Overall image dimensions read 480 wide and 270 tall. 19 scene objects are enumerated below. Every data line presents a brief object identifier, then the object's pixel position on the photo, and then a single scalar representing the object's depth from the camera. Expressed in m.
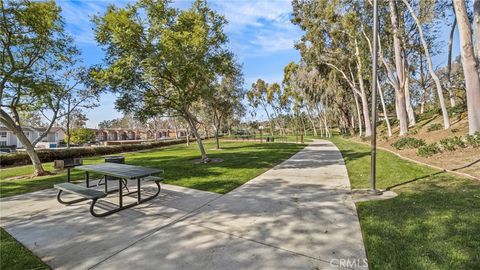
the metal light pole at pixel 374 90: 4.90
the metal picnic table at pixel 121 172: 4.30
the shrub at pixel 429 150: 8.66
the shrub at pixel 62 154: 15.04
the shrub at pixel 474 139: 7.71
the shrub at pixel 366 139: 21.05
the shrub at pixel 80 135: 44.41
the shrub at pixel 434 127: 12.45
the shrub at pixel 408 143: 10.78
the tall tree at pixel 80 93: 14.34
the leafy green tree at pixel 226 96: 21.45
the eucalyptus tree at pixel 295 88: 37.51
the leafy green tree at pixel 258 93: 48.20
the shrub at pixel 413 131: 13.79
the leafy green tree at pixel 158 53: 8.23
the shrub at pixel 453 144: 8.16
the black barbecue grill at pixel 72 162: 6.23
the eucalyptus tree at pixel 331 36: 16.47
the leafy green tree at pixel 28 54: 8.82
